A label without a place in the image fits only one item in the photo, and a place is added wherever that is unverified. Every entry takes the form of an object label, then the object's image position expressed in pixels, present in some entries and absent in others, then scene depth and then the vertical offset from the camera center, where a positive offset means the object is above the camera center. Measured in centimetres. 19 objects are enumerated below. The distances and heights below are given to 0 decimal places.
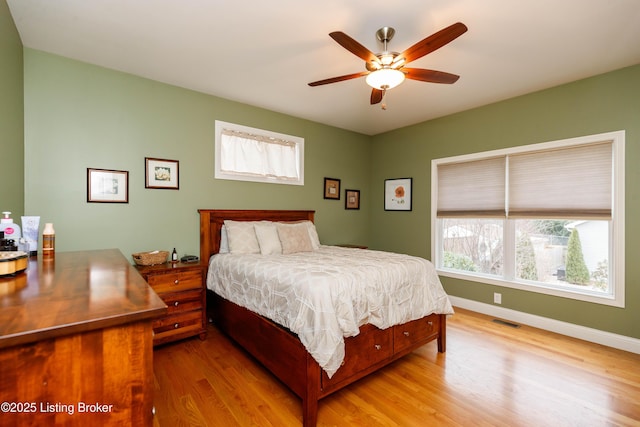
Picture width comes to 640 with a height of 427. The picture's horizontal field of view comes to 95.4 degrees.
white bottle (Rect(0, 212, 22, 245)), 150 -11
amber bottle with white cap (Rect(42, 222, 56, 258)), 171 -20
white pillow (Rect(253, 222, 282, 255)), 323 -32
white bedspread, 180 -60
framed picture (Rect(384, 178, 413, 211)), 454 +29
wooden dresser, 69 -38
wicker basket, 275 -46
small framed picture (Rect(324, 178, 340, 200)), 455 +36
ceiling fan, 178 +106
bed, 180 -101
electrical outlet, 358 -106
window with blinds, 289 -5
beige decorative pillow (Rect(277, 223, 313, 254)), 337 -33
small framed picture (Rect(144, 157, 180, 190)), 303 +39
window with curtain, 358 +74
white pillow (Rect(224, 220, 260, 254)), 318 -30
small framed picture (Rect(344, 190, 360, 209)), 482 +21
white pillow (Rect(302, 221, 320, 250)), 374 -32
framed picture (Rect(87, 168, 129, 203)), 274 +23
